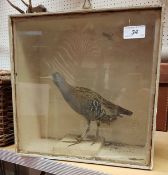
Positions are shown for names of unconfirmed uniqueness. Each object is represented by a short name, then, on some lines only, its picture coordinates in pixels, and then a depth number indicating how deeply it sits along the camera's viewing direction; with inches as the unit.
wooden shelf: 22.1
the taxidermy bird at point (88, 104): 26.9
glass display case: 23.6
